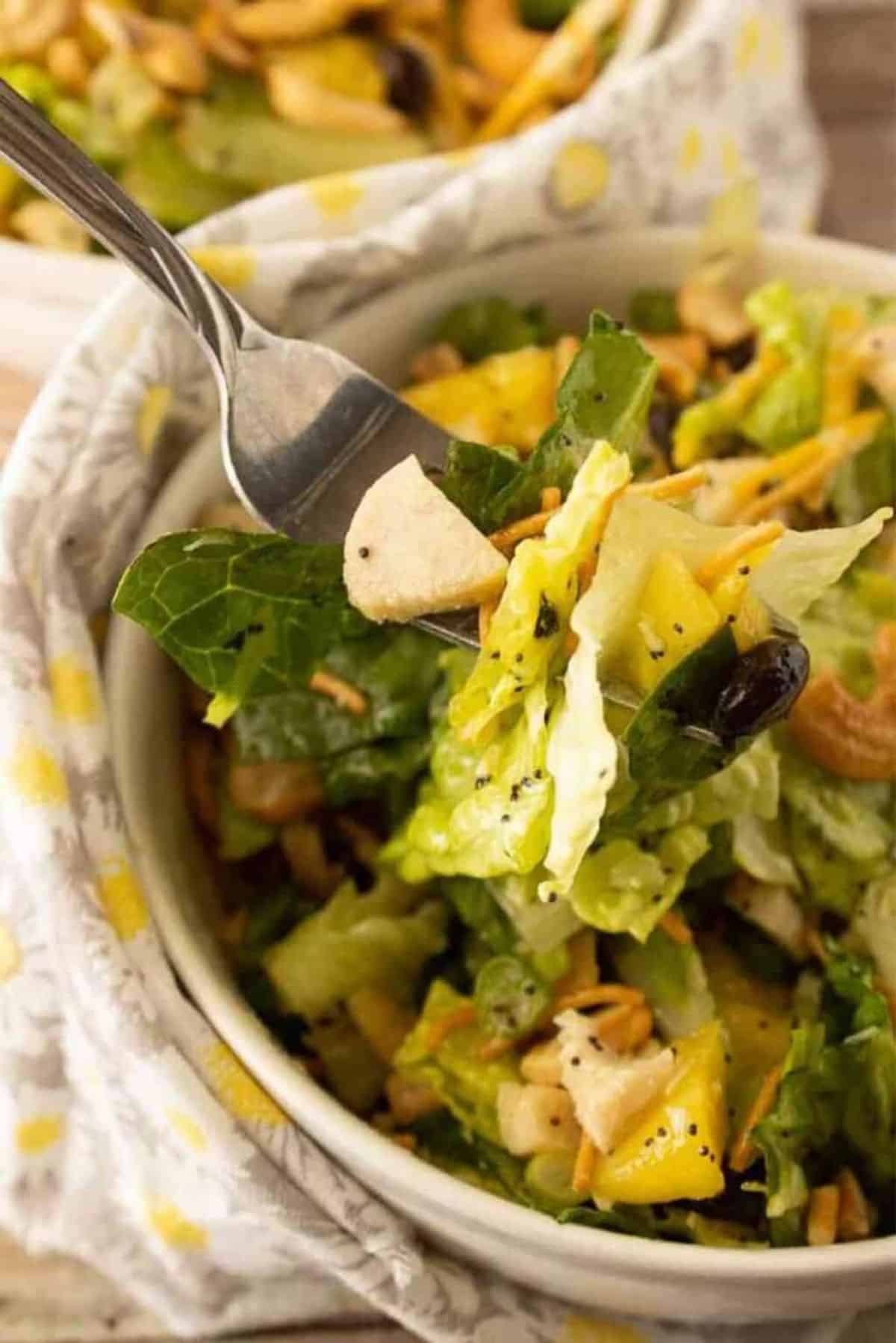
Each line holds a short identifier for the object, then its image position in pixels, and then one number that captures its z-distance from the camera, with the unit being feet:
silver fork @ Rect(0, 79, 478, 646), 1.32
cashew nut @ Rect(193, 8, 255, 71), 1.66
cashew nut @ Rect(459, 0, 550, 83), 1.70
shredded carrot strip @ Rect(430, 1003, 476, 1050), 1.36
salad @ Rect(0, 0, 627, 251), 1.63
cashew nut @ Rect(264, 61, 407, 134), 1.64
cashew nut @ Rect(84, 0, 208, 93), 1.63
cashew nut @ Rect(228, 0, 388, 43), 1.66
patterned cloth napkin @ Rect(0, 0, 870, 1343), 1.30
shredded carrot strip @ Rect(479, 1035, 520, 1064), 1.35
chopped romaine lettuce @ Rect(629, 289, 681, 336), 1.56
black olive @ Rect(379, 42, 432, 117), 1.67
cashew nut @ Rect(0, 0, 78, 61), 1.65
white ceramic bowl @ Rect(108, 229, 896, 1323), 1.26
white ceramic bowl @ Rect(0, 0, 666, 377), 1.56
